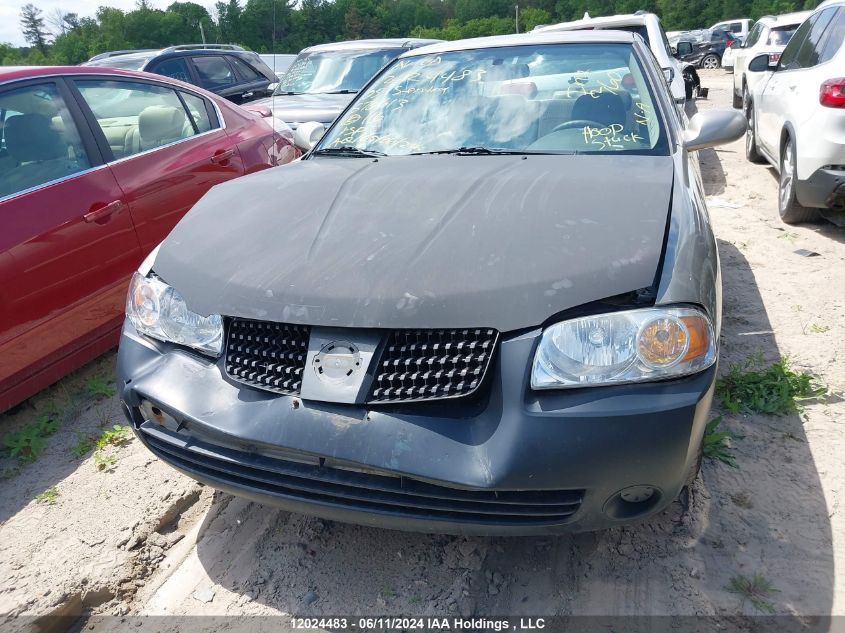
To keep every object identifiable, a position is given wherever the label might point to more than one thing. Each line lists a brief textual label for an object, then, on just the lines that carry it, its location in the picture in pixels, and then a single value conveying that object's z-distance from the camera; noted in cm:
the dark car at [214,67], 852
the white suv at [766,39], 1045
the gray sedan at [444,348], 165
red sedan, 302
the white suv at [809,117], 447
